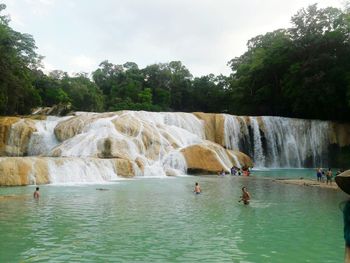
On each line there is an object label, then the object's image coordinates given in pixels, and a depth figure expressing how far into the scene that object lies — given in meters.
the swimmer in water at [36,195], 17.11
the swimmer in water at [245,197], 16.31
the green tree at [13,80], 39.69
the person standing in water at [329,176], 24.90
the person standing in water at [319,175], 26.86
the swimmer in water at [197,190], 19.36
